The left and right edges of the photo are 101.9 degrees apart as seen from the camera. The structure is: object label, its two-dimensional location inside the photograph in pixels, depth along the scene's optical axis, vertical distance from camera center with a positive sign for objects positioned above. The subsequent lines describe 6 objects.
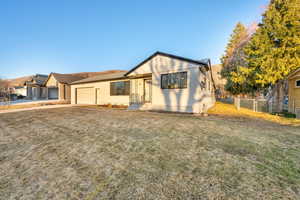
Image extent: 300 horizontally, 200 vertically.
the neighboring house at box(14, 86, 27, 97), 33.72 +2.62
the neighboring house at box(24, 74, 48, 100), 27.49 +2.30
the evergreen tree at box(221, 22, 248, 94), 17.98 +6.69
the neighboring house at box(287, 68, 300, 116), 10.74 +0.73
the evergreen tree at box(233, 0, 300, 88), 10.26 +4.83
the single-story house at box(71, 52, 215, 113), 9.16 +1.22
